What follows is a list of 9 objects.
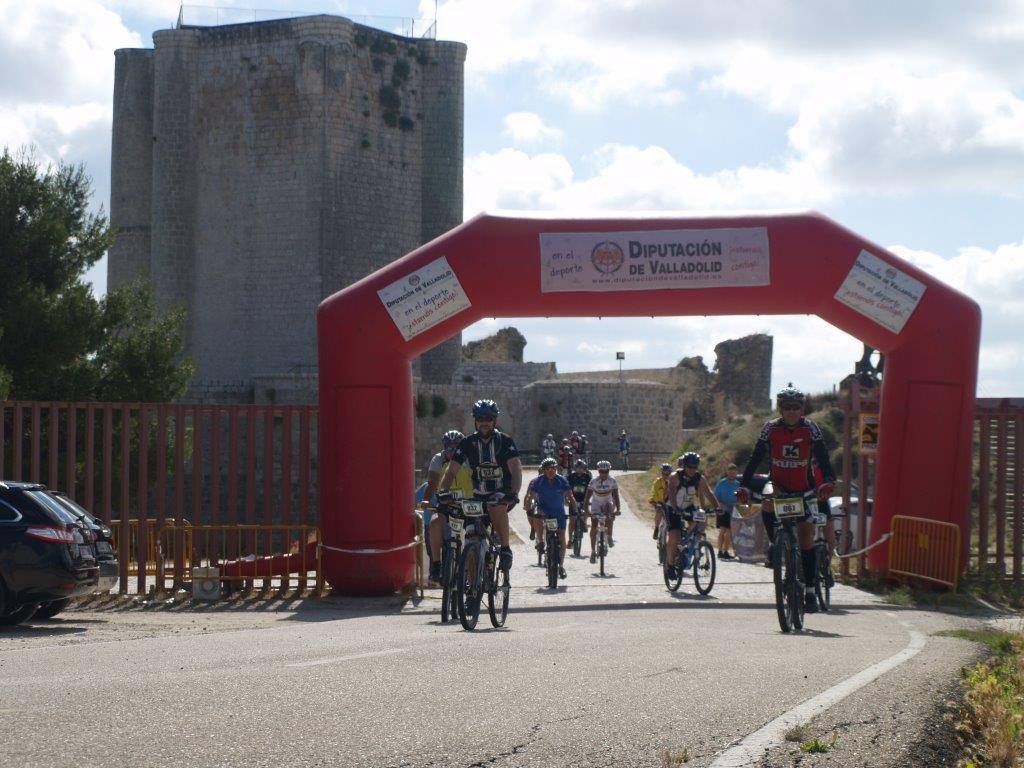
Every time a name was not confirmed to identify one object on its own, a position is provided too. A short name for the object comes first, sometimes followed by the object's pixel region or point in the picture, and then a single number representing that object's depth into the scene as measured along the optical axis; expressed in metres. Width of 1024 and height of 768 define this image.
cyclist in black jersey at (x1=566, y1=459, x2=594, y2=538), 26.03
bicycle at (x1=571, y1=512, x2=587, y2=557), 25.67
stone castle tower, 54.94
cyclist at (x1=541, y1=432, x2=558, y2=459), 51.78
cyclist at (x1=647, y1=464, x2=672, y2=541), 21.42
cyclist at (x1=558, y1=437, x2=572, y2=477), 32.11
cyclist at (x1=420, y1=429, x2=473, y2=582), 13.81
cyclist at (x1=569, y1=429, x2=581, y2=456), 45.03
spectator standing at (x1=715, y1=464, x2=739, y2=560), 24.22
